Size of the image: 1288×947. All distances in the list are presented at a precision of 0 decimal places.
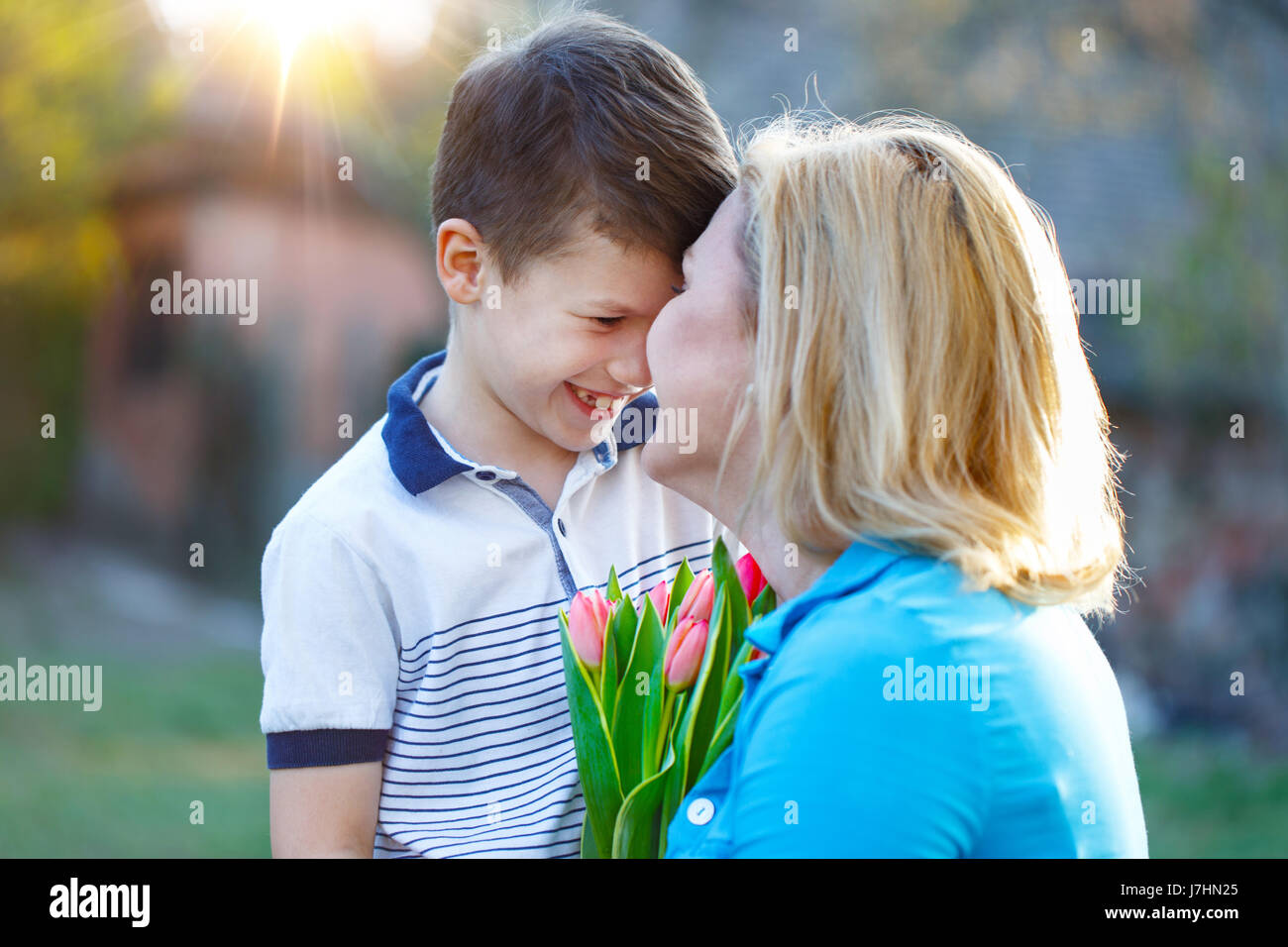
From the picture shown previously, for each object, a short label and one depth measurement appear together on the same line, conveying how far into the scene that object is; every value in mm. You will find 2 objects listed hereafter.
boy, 1799
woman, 1344
